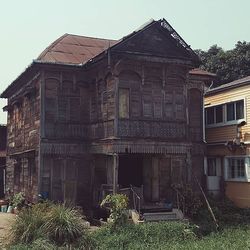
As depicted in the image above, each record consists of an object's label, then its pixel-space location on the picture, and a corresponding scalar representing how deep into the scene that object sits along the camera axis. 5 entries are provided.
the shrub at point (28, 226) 14.61
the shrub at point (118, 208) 17.25
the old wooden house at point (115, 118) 20.03
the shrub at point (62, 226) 14.72
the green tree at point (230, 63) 39.78
